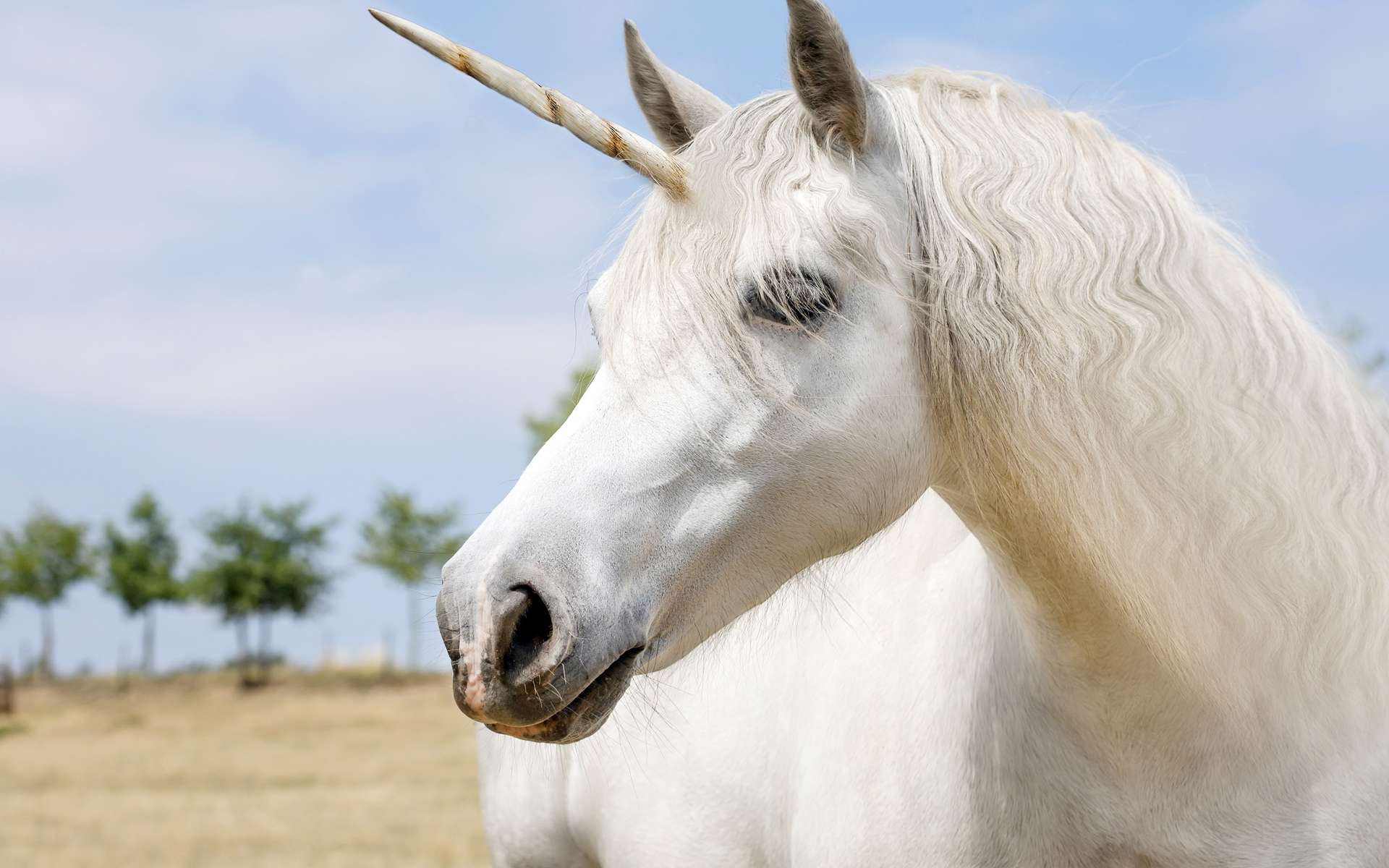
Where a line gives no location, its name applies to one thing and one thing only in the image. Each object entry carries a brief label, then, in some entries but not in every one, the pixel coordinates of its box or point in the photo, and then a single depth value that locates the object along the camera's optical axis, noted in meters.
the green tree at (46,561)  39.47
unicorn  1.67
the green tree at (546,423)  29.68
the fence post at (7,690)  29.22
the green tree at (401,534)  38.38
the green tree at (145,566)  39.34
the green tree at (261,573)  38.69
